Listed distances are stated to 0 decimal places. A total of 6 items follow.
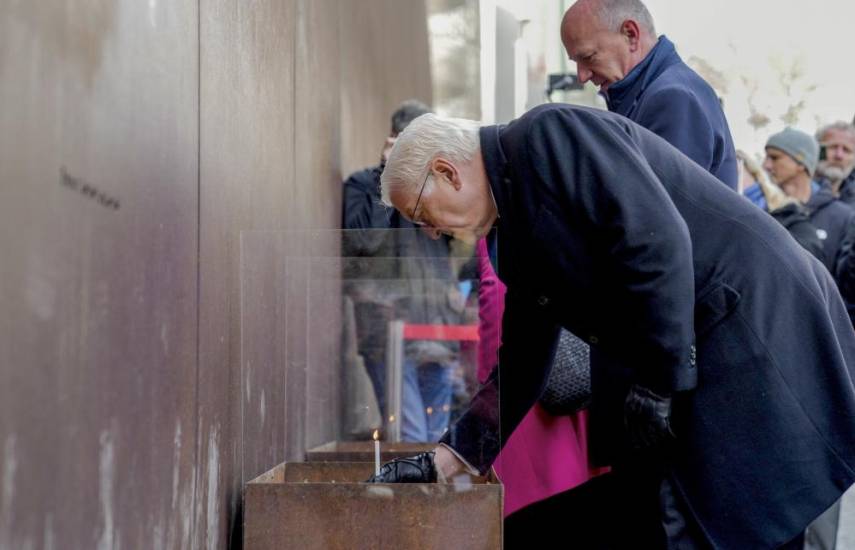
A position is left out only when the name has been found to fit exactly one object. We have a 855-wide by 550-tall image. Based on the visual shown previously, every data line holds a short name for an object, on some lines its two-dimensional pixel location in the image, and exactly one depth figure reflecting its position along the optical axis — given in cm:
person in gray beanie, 583
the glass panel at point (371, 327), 371
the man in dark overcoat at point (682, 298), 275
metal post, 404
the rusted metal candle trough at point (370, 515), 306
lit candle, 334
